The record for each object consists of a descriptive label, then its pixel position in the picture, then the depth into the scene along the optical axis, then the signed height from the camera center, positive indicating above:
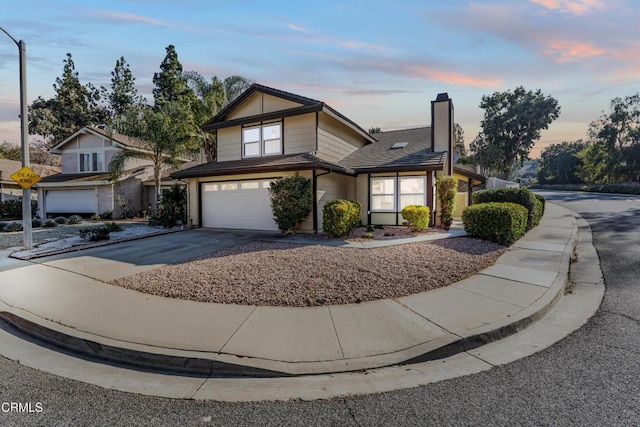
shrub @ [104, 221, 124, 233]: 13.72 -1.03
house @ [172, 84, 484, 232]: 13.02 +1.68
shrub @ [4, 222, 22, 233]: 15.24 -1.13
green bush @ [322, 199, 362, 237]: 10.65 -0.49
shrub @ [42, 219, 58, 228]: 16.86 -1.06
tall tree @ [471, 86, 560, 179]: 39.75 +10.27
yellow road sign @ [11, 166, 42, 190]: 10.25 +0.91
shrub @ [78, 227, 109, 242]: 11.45 -1.11
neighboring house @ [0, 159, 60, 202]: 24.64 +2.03
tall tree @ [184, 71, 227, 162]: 22.56 +7.86
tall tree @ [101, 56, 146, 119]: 42.16 +15.77
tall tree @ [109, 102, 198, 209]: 16.62 +3.85
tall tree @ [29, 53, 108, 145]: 37.12 +11.83
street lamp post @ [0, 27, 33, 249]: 10.37 +2.68
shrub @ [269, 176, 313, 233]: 11.61 +0.08
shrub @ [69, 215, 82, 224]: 18.23 -0.92
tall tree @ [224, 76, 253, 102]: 24.27 +9.24
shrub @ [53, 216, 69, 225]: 18.38 -0.98
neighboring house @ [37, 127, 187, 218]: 21.47 +1.55
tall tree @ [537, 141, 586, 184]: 57.94 +6.99
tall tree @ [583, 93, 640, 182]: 42.56 +8.42
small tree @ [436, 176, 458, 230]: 12.52 +0.26
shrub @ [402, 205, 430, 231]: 11.44 -0.49
